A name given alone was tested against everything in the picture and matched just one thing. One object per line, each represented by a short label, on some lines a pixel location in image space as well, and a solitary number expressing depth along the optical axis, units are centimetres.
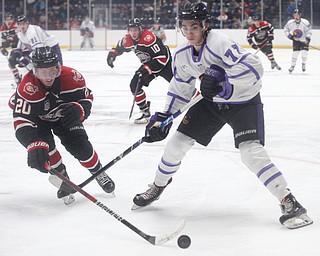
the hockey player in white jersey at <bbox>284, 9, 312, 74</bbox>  1579
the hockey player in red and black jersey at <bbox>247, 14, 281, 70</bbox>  1680
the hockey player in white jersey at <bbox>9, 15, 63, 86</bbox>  1169
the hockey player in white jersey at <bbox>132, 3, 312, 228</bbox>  410
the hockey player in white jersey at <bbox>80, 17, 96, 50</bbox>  2663
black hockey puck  366
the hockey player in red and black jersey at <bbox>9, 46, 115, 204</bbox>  438
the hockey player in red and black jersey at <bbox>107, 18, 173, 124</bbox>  838
